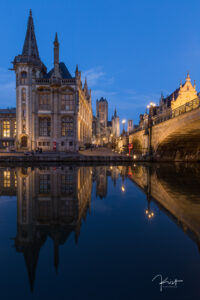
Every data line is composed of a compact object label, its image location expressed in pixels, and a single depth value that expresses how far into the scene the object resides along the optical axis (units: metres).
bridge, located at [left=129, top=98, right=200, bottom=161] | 23.93
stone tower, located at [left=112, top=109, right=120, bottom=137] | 150.75
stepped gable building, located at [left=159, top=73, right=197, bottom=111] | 47.91
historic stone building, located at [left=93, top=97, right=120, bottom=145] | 134.98
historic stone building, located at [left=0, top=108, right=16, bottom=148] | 81.88
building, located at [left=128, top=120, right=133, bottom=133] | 127.25
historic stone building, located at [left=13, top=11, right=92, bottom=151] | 52.59
